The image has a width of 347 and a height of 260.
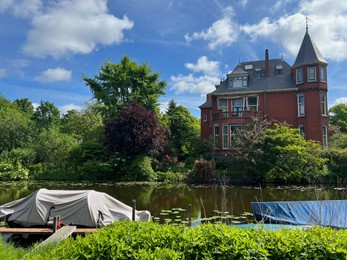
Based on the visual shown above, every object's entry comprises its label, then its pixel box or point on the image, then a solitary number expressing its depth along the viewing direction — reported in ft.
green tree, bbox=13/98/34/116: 227.98
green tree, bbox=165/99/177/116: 137.08
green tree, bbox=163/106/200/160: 115.19
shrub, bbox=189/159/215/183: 81.76
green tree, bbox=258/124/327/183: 76.23
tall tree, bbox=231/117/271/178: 79.41
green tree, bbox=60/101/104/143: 130.60
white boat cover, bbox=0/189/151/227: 32.01
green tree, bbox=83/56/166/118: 114.93
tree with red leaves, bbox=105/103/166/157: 87.35
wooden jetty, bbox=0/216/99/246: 28.86
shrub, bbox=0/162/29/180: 90.84
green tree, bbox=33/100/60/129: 194.74
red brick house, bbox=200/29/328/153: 96.07
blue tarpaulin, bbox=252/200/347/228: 30.53
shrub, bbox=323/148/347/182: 77.46
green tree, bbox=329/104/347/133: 152.25
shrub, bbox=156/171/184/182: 86.51
